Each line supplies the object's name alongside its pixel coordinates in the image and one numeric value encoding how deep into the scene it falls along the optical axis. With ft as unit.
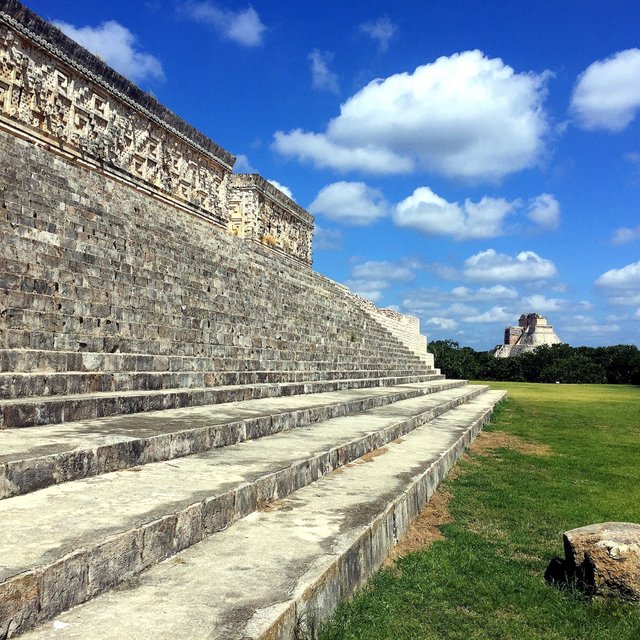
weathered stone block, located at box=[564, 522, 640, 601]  8.97
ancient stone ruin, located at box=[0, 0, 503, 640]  6.65
